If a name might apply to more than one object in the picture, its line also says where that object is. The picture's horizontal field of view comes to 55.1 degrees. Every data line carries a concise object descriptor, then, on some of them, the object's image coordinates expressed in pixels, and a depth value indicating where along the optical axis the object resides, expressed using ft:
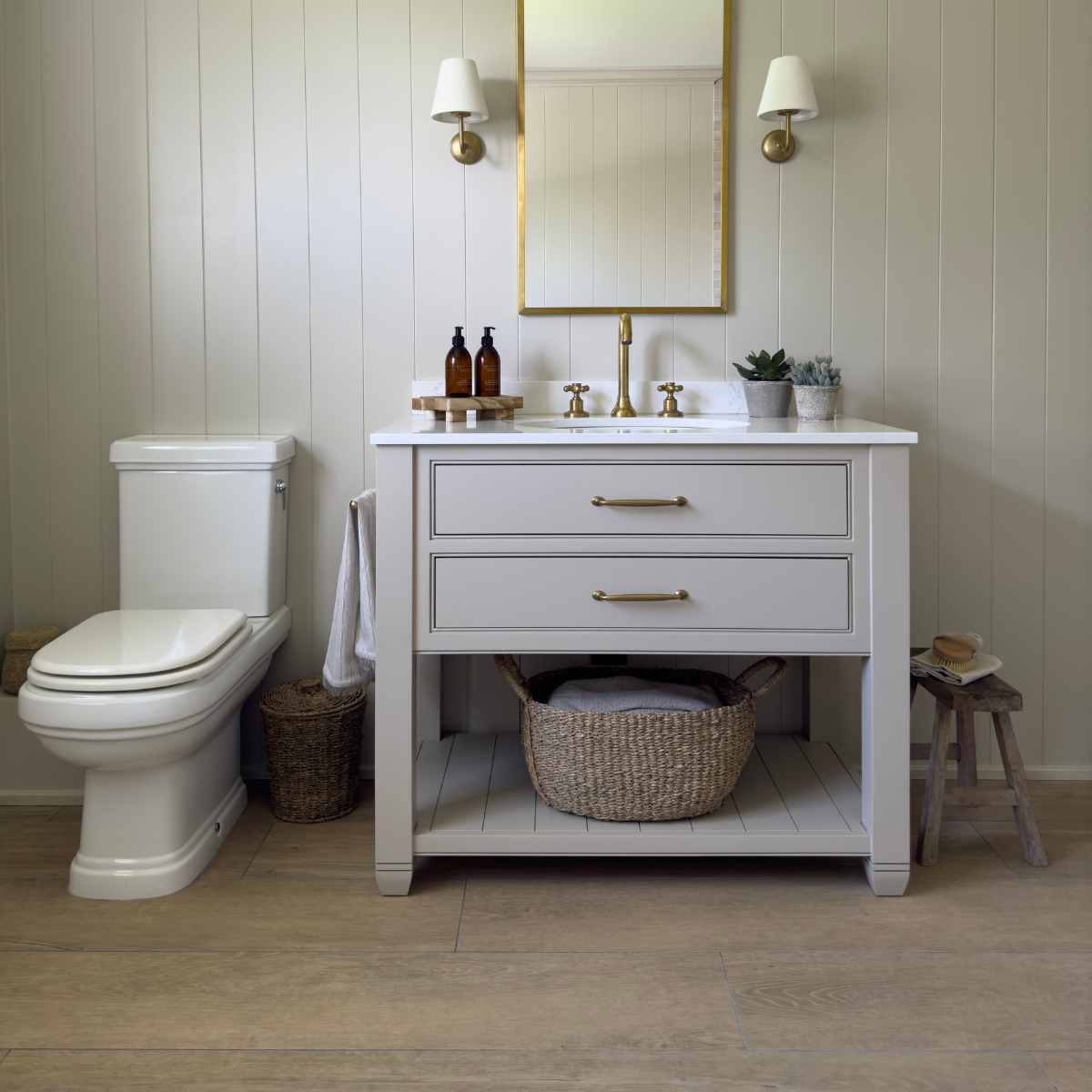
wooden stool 6.70
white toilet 6.05
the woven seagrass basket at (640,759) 6.45
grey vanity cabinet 6.12
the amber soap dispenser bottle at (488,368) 7.63
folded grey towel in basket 6.76
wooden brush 6.95
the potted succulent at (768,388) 7.41
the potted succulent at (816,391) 7.07
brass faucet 7.79
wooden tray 7.12
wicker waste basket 7.43
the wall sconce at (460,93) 7.41
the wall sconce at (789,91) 7.43
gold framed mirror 7.68
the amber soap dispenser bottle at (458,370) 7.55
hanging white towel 6.72
